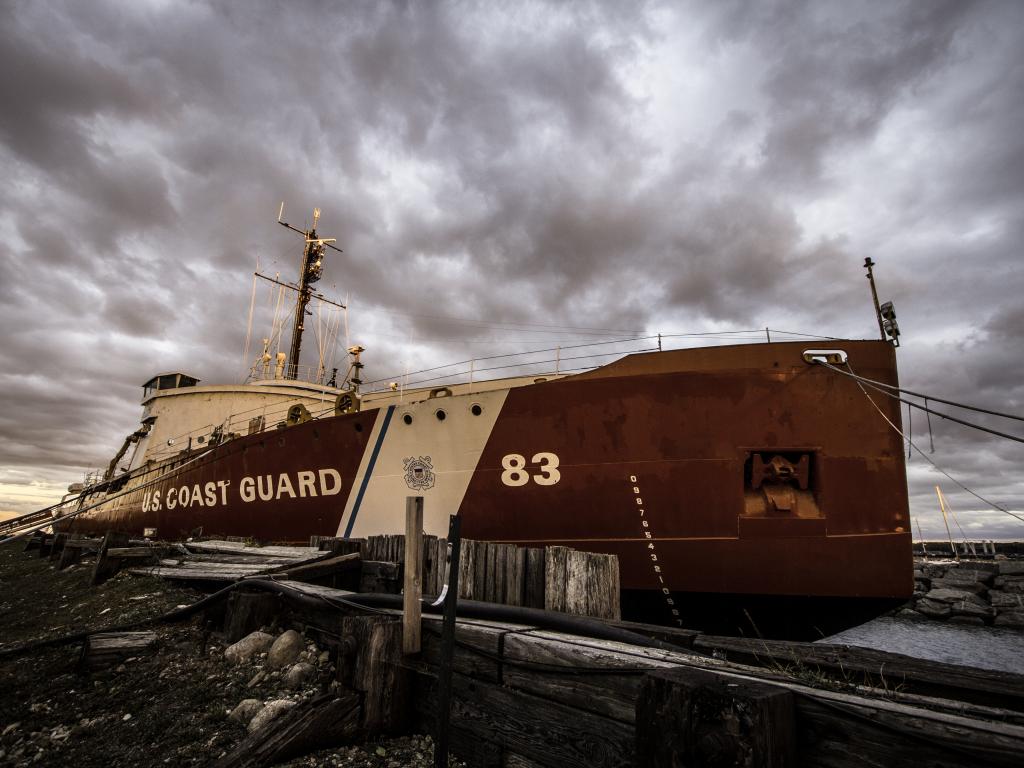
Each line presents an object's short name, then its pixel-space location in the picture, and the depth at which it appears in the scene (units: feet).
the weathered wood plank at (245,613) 18.10
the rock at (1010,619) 74.08
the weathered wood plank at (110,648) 16.22
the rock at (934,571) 101.91
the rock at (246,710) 13.01
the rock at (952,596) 82.43
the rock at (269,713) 12.33
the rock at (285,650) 16.05
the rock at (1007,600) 77.46
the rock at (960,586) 88.35
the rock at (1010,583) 83.11
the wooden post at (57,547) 58.18
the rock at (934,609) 82.83
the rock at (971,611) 78.63
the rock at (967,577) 92.48
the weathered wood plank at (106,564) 31.40
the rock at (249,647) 16.57
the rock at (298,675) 14.98
